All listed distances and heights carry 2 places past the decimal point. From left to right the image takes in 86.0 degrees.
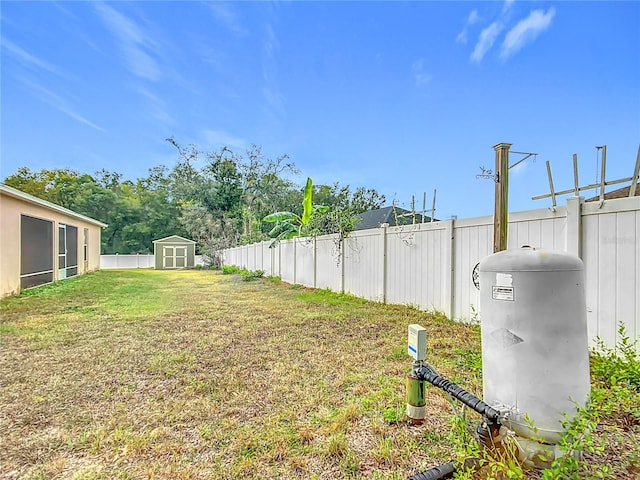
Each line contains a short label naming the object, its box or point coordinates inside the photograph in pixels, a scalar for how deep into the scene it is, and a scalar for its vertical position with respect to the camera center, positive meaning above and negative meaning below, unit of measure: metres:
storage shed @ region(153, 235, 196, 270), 25.08 -1.02
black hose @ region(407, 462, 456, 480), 1.60 -1.10
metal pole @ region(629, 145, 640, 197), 3.11 +0.59
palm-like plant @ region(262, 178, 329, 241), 11.41 +0.81
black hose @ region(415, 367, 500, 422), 1.75 -0.83
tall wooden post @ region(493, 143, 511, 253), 2.77 +0.40
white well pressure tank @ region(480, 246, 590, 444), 1.70 -0.51
